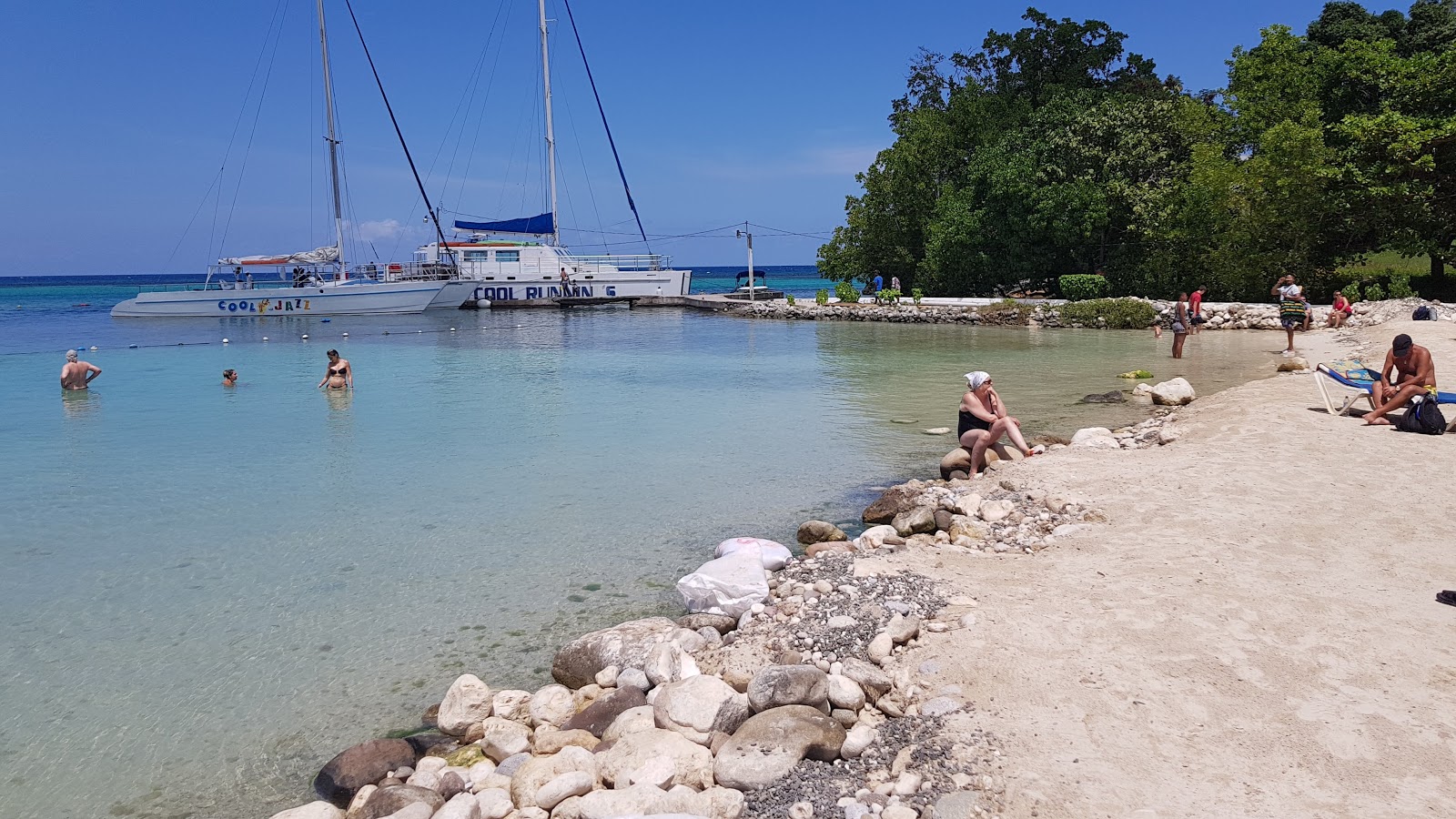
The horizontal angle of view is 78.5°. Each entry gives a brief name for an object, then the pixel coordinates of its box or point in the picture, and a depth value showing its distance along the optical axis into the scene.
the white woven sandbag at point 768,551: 7.24
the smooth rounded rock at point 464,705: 5.22
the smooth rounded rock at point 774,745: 4.10
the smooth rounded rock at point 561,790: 4.14
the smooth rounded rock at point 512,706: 5.30
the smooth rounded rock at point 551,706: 5.22
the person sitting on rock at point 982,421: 10.53
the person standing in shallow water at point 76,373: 20.53
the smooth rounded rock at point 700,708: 4.63
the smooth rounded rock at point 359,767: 4.71
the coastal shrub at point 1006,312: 36.09
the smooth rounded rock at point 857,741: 4.25
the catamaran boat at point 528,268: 52.97
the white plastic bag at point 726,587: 6.44
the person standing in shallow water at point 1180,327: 22.67
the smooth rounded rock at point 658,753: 4.19
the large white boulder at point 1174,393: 15.70
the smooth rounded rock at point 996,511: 8.12
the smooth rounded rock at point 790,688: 4.63
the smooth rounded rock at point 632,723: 4.75
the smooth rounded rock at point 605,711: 5.04
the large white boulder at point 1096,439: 11.01
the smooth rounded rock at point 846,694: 4.67
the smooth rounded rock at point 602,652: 5.73
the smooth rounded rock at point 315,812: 4.35
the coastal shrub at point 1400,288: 29.11
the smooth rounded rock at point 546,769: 4.29
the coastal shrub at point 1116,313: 33.12
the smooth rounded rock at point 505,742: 4.82
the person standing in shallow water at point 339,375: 20.12
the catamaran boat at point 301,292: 47.72
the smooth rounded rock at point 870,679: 4.74
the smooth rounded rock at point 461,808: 4.11
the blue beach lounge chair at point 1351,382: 11.65
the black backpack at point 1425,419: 9.87
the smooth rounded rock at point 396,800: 4.34
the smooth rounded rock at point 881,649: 5.08
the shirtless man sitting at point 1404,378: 10.27
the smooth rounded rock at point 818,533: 8.38
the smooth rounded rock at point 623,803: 3.93
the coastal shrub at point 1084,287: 37.75
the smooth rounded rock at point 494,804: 4.16
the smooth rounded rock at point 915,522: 8.05
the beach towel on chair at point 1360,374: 11.87
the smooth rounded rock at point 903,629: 5.21
